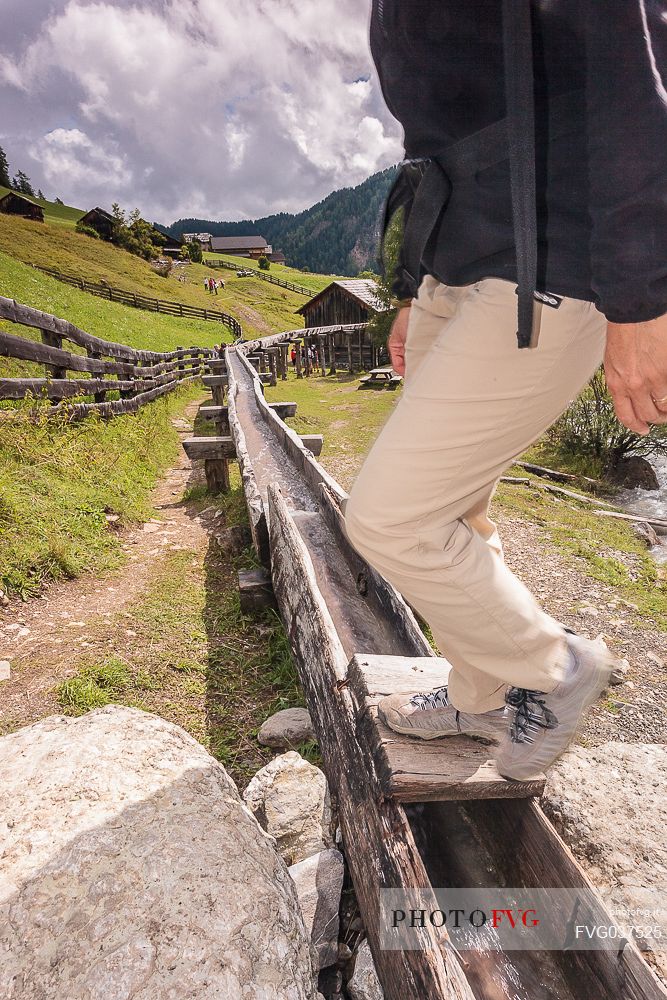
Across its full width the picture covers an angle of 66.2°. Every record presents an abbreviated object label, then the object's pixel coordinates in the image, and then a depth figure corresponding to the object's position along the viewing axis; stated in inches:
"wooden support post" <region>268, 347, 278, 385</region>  897.6
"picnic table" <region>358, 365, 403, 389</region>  834.2
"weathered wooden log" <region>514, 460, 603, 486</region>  399.2
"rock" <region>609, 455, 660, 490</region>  424.8
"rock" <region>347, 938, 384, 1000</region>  60.2
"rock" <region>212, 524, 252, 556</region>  194.4
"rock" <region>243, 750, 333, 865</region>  76.5
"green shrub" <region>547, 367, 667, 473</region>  436.5
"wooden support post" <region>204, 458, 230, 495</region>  257.8
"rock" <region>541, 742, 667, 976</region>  81.1
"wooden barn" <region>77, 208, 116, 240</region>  2076.8
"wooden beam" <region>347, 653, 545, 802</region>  61.1
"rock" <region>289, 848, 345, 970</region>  66.2
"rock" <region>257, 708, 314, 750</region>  102.6
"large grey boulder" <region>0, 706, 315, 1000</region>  44.3
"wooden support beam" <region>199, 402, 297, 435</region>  325.4
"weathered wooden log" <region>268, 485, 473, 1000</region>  45.6
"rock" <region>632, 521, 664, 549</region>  262.5
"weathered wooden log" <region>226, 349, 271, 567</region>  157.8
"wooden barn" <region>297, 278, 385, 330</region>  1210.6
